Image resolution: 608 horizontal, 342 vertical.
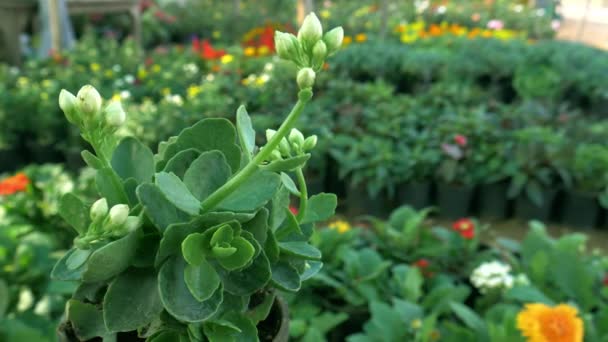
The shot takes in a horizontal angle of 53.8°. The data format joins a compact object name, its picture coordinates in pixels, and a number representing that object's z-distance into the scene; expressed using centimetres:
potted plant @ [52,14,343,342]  47
